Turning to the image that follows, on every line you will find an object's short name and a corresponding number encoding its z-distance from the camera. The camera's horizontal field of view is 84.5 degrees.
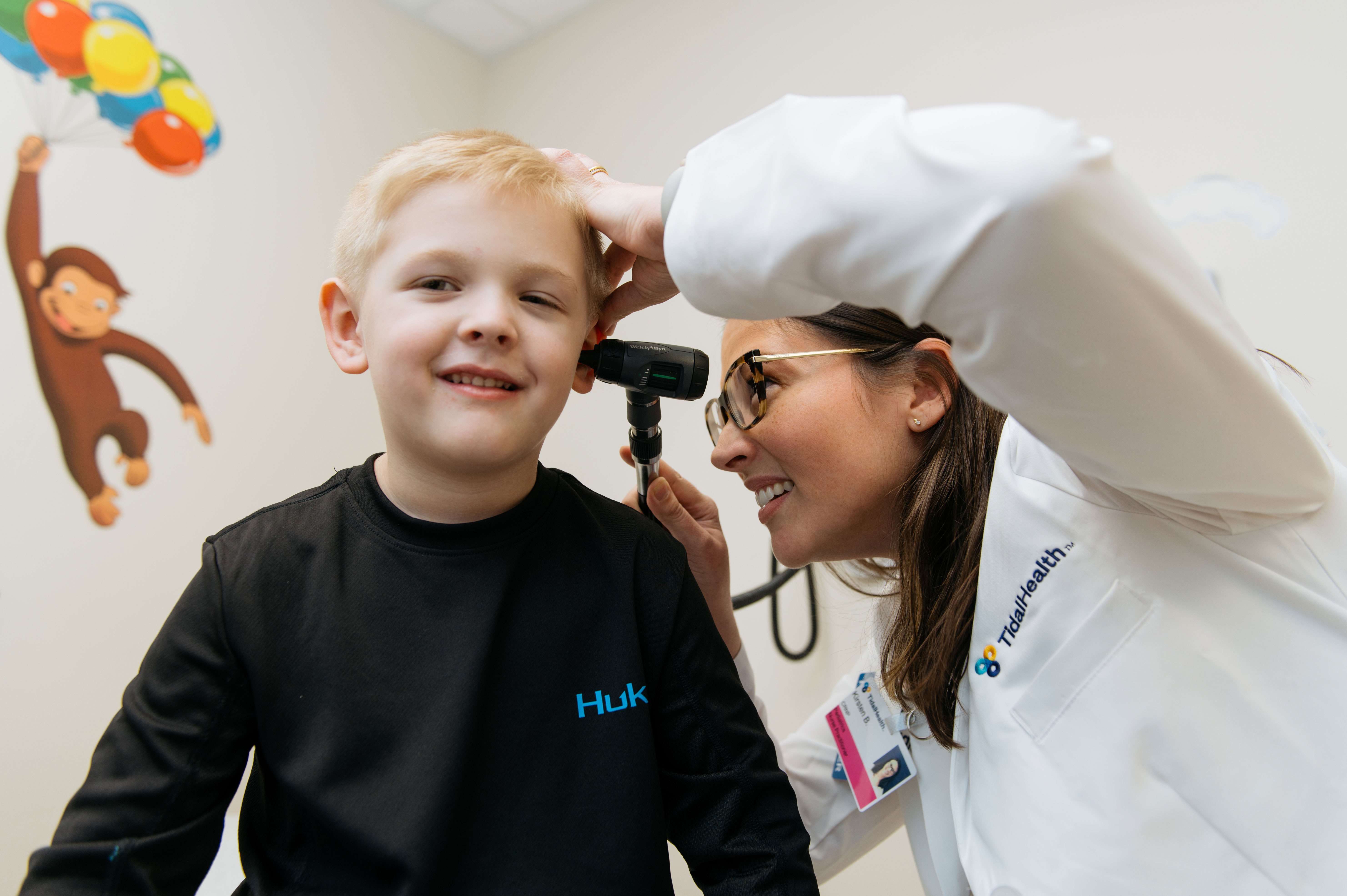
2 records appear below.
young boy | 0.86
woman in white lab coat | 0.53
